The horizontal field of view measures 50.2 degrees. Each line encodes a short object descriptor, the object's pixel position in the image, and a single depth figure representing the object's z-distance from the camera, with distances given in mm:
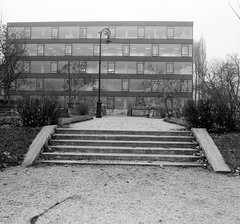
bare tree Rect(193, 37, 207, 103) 46344
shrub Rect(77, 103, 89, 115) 22325
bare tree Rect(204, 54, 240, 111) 10006
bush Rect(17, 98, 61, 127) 9117
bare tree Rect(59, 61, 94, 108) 33531
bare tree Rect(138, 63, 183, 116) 30608
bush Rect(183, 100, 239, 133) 8812
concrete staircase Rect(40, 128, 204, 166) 7004
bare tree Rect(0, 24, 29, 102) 11258
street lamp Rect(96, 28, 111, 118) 20188
